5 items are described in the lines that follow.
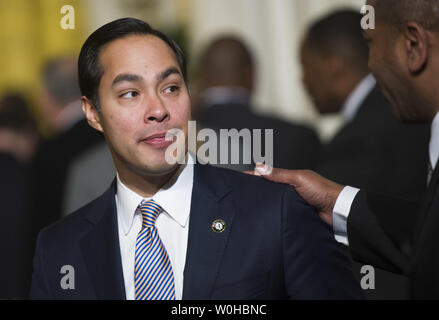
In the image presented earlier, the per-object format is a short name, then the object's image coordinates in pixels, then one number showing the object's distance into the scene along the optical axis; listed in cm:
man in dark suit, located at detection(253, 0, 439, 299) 404
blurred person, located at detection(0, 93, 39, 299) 949
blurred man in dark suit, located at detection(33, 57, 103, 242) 824
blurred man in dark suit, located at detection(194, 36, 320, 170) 856
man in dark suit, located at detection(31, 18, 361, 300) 426
